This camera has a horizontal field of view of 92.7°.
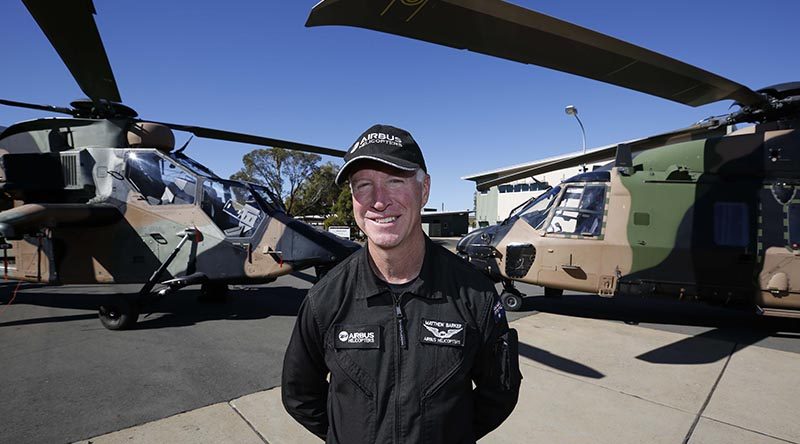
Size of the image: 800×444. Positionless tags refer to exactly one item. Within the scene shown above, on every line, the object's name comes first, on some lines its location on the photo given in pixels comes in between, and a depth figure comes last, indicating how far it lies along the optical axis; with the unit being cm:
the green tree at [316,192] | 4459
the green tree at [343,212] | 3820
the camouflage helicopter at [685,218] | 580
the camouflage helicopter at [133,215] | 630
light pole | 1847
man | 146
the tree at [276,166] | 4388
